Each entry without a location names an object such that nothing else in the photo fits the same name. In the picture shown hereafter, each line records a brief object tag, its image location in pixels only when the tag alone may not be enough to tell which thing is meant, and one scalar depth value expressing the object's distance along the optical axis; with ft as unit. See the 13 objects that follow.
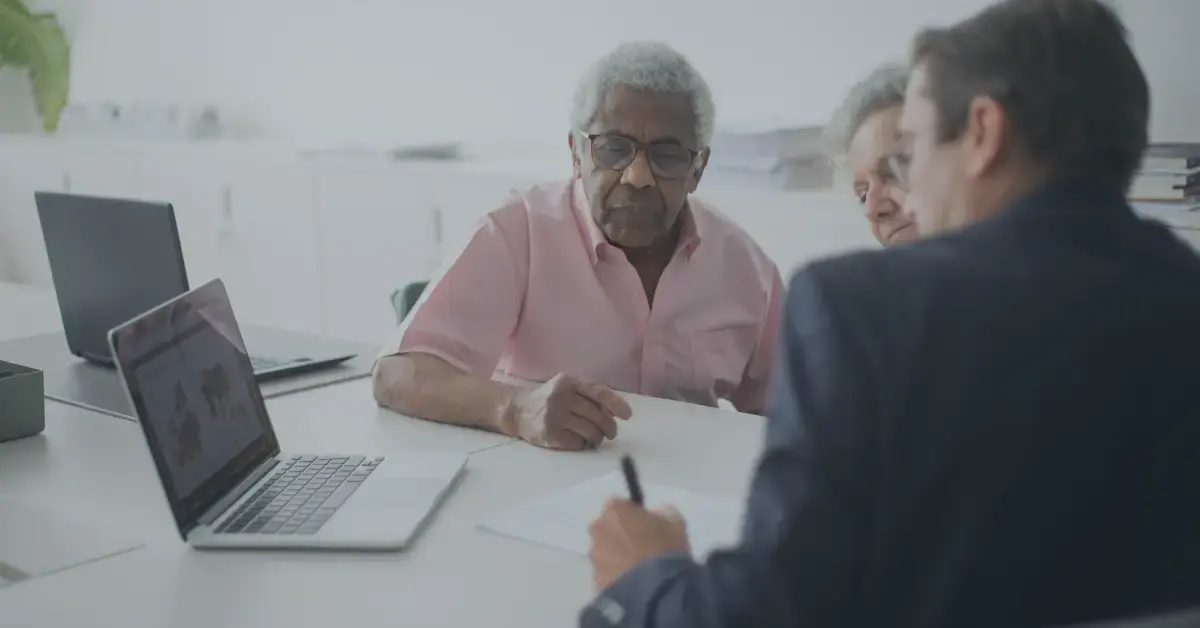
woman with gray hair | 6.24
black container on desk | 5.77
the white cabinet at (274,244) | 13.21
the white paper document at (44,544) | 4.34
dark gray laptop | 6.79
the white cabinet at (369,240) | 12.25
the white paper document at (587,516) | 4.47
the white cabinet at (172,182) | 14.19
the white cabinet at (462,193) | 11.44
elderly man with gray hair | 6.82
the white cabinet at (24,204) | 15.74
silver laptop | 4.42
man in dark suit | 2.63
